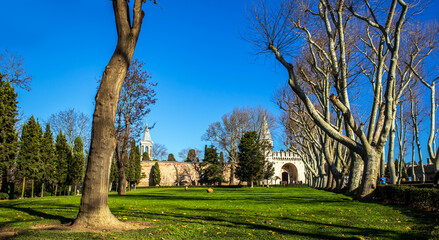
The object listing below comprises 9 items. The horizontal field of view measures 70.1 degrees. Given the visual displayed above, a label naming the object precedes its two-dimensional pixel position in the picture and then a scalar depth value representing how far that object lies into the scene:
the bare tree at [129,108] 21.08
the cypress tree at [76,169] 29.11
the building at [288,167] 62.47
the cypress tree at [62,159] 27.84
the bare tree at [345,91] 11.35
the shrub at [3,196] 20.48
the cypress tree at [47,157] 25.23
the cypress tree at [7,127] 19.30
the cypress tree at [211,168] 54.59
